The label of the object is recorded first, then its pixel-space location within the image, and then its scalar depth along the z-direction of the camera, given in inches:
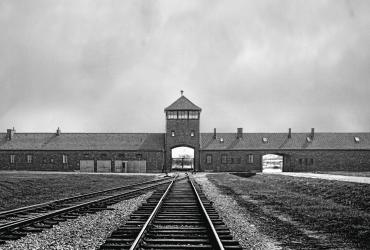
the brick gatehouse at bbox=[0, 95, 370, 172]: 2181.3
